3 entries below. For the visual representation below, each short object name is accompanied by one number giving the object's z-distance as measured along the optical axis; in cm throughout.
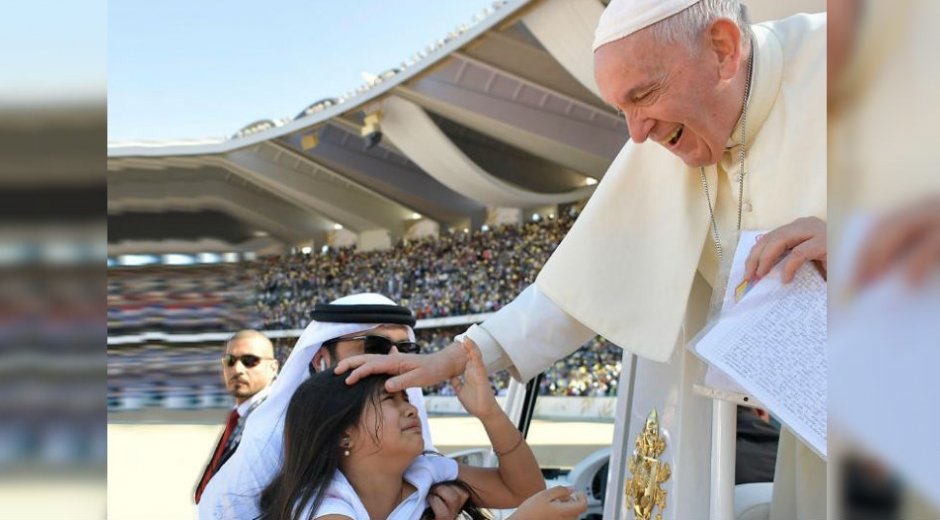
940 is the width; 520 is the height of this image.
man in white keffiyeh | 269
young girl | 233
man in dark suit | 498
